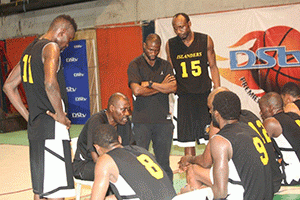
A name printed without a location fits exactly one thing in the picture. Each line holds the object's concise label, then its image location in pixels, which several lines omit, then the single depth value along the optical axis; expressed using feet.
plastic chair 14.24
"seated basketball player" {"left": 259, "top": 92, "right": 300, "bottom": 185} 16.30
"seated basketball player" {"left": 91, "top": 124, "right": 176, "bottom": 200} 9.61
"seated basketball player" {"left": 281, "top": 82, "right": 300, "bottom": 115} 18.35
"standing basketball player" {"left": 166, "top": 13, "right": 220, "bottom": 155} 17.69
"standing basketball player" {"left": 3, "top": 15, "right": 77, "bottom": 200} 11.75
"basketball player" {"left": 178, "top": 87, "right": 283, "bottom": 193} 12.29
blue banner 43.62
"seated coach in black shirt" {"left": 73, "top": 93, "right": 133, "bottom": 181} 13.67
